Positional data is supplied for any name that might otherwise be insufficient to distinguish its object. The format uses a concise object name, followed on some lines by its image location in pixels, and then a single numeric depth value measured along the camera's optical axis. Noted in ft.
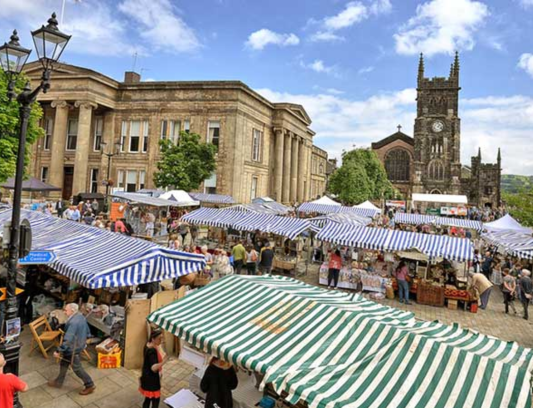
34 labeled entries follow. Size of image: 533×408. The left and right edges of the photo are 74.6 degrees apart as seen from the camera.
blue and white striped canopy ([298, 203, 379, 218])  86.64
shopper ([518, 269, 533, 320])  36.17
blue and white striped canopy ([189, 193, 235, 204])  83.30
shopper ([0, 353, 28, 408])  13.37
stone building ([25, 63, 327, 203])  96.68
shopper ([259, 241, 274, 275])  43.65
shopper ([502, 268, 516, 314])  37.19
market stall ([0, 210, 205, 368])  23.17
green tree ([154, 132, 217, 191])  82.28
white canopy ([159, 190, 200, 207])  65.53
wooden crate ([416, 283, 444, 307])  38.55
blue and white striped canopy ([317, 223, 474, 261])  39.34
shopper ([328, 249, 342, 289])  42.27
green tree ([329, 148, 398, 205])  155.43
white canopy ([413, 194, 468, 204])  157.89
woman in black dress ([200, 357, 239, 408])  15.38
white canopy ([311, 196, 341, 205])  96.63
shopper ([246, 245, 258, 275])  43.65
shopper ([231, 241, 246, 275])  43.39
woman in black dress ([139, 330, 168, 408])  16.44
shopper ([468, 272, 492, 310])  37.93
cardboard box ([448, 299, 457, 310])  38.02
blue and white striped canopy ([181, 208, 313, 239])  48.42
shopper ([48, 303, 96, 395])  18.67
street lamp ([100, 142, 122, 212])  81.54
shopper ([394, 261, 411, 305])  39.09
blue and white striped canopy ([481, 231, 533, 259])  40.70
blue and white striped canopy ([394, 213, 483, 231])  80.53
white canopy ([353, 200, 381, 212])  97.18
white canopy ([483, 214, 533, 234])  62.85
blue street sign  21.47
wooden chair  21.99
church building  236.22
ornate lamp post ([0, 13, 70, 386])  16.25
